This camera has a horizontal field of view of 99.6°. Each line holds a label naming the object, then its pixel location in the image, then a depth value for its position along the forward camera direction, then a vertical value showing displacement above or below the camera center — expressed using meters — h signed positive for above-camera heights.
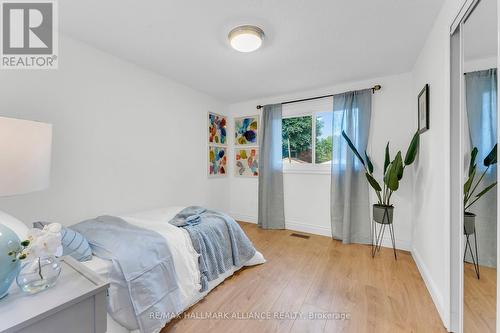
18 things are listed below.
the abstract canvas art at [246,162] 3.86 +0.09
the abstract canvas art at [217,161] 3.65 +0.11
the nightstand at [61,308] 0.67 -0.47
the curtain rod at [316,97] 2.78 +1.07
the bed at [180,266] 1.29 -0.75
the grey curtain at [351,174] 2.86 -0.09
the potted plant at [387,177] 2.28 -0.11
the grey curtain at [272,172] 3.57 -0.08
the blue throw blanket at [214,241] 1.88 -0.72
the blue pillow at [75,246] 1.31 -0.51
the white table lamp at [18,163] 0.75 +0.01
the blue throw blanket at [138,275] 1.30 -0.71
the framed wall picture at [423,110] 1.92 +0.56
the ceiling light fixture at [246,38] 1.79 +1.12
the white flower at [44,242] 0.82 -0.30
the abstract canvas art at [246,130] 3.84 +0.69
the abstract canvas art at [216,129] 3.65 +0.69
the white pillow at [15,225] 1.06 -0.31
